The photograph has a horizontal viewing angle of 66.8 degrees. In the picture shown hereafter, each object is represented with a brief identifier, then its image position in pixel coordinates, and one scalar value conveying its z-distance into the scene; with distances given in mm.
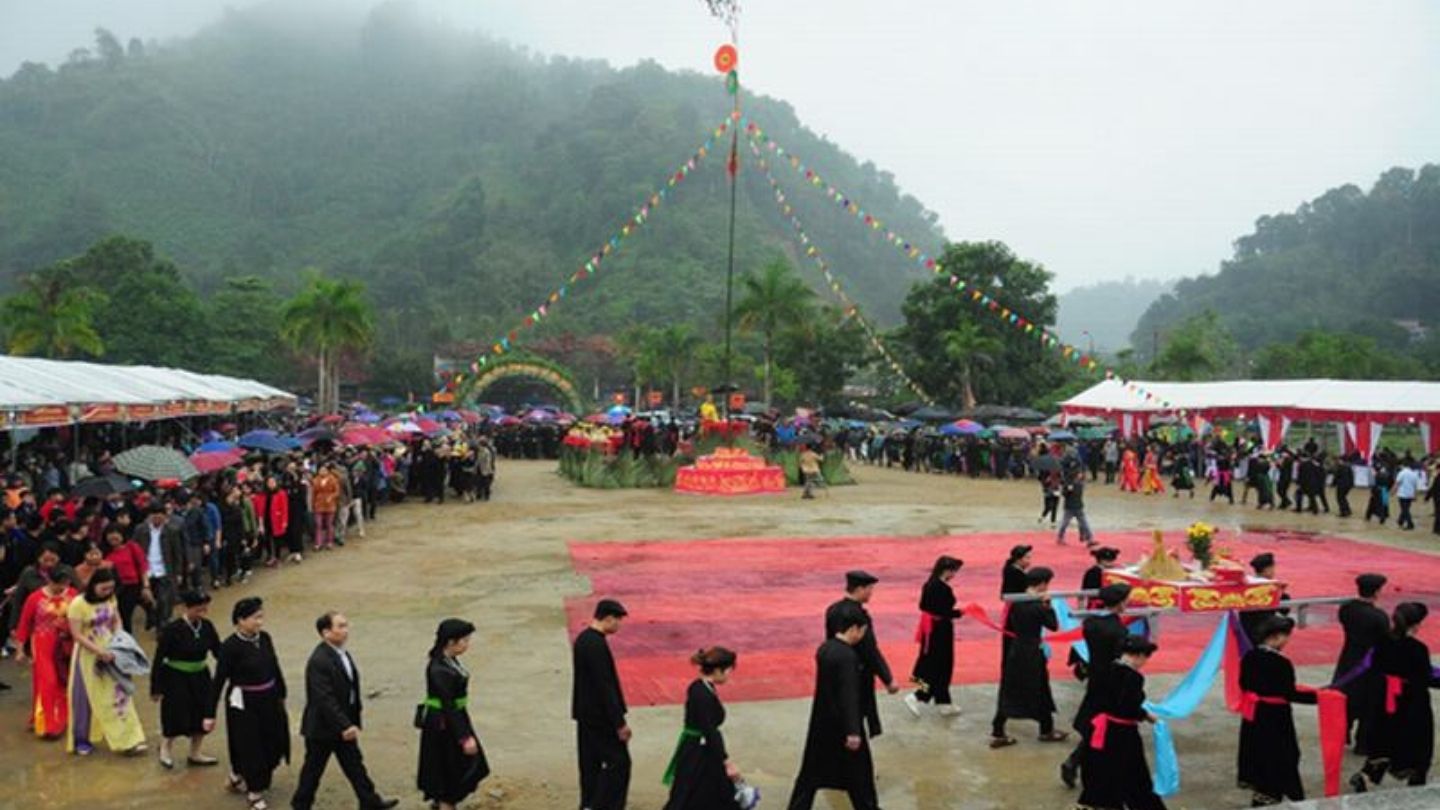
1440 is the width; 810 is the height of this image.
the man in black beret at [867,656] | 7090
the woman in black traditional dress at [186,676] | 7418
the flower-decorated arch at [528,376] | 46562
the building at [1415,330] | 82362
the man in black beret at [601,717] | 6328
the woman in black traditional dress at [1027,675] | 8070
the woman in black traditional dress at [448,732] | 6258
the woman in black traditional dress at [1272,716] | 6605
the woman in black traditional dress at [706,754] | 5812
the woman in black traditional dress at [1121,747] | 6285
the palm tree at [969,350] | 51156
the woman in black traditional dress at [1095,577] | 9422
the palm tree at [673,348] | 67938
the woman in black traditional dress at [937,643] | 8742
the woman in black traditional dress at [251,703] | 6840
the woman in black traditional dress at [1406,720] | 7180
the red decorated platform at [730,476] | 27703
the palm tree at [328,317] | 48500
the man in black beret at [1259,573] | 9109
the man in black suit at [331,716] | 6418
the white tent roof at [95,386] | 17469
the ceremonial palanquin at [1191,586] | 9250
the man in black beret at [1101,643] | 6730
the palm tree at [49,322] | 46031
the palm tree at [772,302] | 54188
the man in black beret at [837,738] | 6191
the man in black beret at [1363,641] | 7434
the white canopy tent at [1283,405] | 29812
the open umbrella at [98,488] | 13703
